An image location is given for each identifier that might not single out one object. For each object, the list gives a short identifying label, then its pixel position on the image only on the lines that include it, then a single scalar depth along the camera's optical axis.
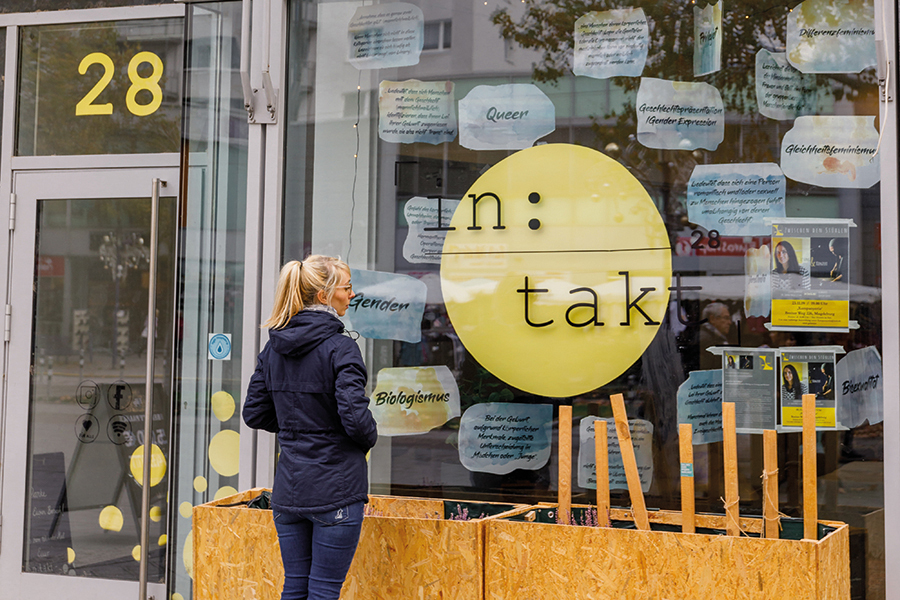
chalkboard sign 5.51
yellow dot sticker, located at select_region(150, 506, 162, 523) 5.38
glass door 5.45
